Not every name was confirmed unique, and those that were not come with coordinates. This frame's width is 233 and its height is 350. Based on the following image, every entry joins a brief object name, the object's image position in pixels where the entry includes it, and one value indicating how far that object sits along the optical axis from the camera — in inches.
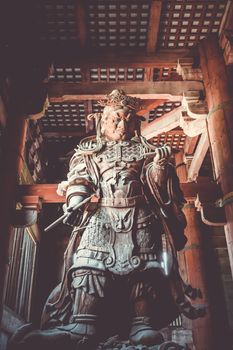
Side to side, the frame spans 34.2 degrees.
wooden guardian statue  128.9
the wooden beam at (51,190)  219.0
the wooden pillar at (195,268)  272.4
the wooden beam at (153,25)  233.7
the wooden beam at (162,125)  280.5
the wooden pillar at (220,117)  207.5
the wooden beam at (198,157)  304.0
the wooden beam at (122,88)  253.8
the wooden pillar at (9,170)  201.8
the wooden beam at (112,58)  260.4
